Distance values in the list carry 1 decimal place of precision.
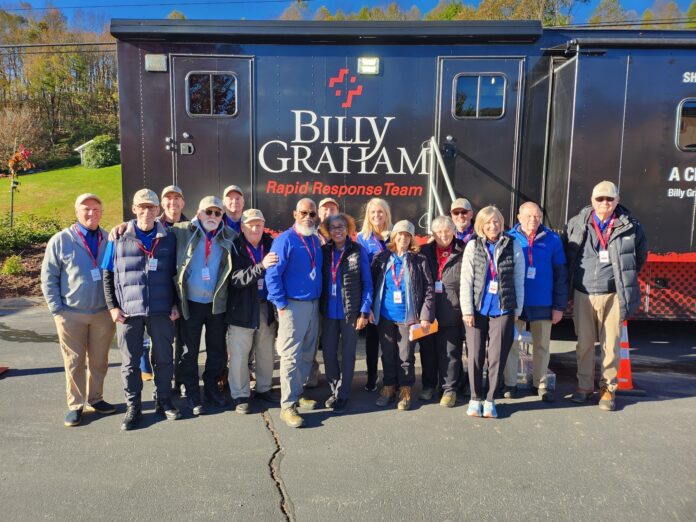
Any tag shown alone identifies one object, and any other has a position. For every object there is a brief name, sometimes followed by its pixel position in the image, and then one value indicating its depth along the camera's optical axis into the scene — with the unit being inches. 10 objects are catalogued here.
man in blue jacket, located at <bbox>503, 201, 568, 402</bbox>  175.8
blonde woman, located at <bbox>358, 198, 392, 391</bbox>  177.9
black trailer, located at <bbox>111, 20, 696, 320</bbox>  222.5
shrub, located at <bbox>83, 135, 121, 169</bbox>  1411.2
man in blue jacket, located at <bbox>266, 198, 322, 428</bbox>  159.8
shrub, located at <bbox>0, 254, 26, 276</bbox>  386.9
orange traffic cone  186.5
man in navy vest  152.6
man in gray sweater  154.0
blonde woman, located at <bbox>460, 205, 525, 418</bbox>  163.9
